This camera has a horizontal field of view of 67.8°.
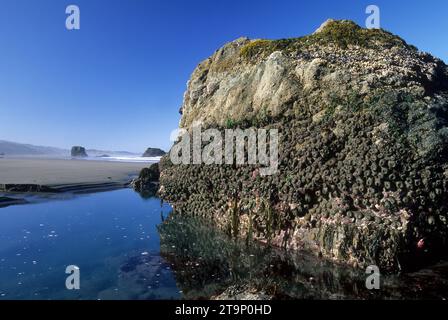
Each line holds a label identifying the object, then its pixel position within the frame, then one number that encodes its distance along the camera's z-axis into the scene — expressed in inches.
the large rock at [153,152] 4498.0
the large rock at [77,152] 5068.9
